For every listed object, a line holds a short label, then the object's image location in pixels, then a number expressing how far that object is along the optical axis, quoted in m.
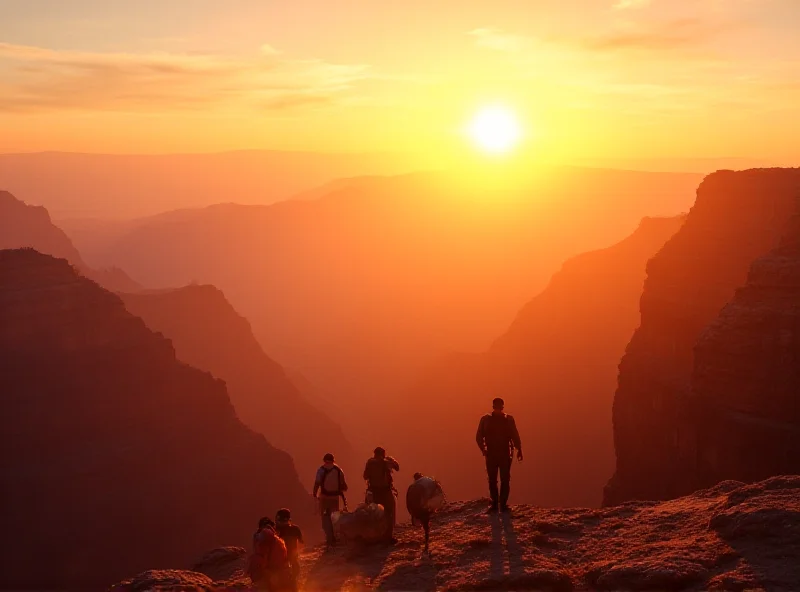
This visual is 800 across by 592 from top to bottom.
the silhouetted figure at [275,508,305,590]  12.45
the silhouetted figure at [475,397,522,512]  15.23
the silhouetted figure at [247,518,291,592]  11.40
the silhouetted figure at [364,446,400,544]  15.11
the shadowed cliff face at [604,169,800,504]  44.31
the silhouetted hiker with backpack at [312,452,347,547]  15.55
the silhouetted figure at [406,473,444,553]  14.60
